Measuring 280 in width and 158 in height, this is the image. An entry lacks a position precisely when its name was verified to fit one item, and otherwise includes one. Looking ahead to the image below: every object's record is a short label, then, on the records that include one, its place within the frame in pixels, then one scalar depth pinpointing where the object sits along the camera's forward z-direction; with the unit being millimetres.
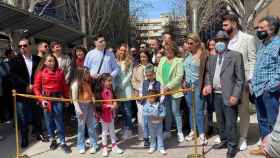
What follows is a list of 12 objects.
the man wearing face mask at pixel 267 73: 3378
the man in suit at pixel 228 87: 4229
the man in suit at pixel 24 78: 5146
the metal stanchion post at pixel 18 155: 4612
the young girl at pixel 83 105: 4765
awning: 6396
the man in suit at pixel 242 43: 4346
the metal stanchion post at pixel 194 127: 4392
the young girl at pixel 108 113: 4769
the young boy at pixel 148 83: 4824
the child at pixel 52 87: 4837
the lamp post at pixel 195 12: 8014
